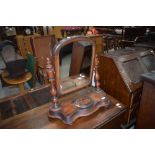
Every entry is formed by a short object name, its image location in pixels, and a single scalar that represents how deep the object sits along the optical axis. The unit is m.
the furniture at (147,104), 0.97
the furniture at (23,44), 3.15
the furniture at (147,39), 2.08
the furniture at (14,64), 1.73
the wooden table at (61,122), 0.90
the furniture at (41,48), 2.30
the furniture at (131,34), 2.61
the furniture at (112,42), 2.87
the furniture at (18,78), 1.73
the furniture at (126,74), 1.23
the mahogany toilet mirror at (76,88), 0.92
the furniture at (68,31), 4.08
